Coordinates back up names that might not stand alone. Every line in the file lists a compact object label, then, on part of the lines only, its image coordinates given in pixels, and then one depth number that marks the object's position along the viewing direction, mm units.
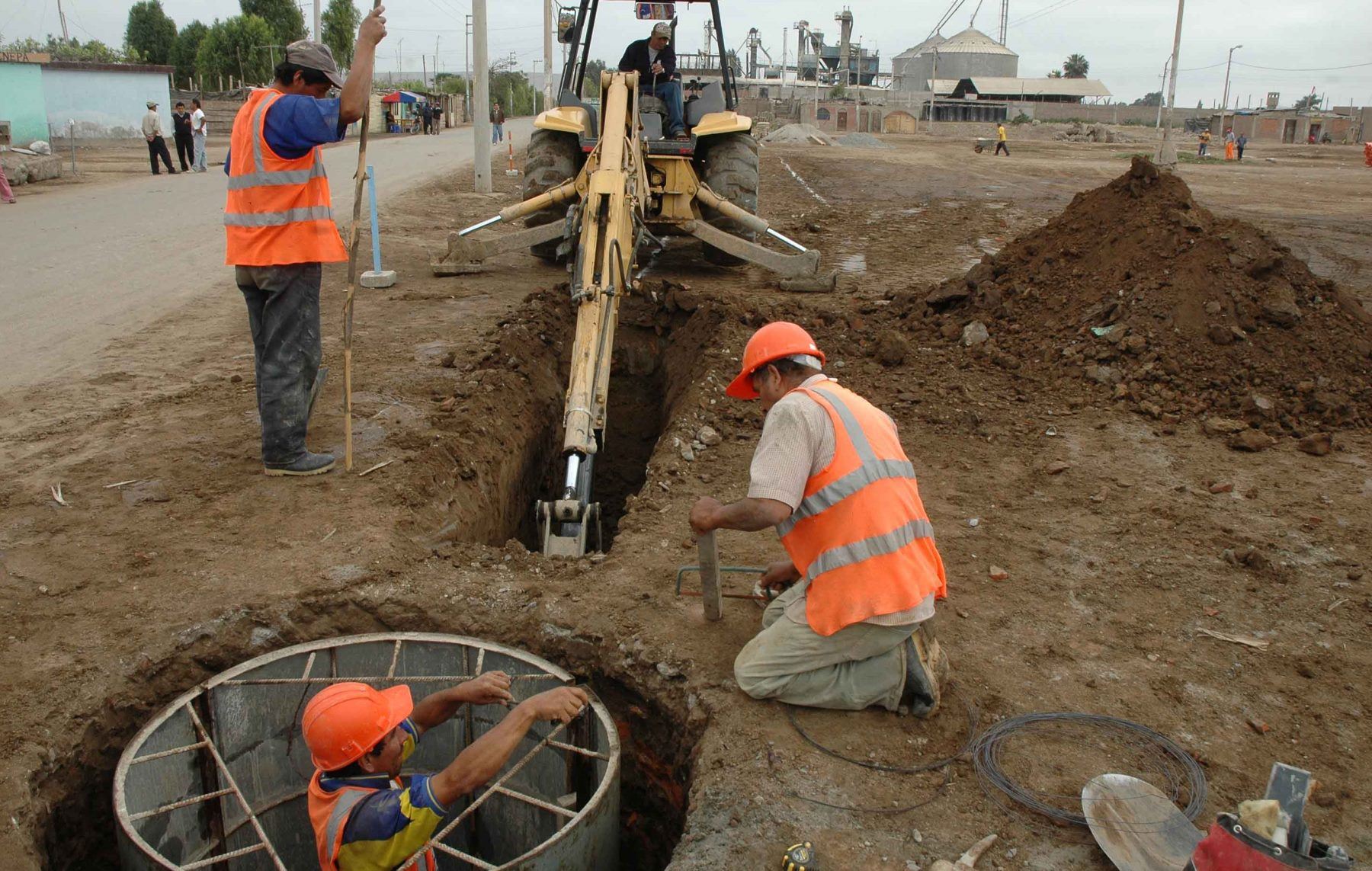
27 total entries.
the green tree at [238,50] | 46781
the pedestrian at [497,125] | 36250
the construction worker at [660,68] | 9258
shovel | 2816
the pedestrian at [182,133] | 21125
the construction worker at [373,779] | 3004
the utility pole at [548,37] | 26966
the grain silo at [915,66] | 87250
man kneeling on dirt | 3334
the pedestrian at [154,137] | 20234
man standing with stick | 4520
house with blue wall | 25016
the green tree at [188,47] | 51938
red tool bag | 2301
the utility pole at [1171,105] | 27422
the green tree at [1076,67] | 109375
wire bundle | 3123
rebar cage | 3422
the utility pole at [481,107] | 16812
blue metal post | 9352
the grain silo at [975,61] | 85312
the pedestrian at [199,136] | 21250
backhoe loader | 6398
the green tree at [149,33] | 54062
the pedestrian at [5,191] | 15258
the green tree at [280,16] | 51094
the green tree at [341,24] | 50891
